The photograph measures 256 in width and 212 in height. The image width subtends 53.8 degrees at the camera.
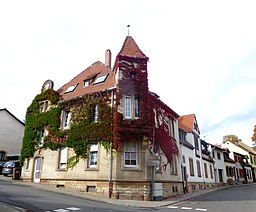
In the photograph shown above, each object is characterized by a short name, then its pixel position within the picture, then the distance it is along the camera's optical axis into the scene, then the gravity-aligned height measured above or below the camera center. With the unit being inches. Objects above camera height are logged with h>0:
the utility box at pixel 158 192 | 712.3 -36.5
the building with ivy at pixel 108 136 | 730.8 +133.1
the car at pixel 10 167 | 1010.1 +44.8
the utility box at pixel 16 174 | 952.9 +16.6
